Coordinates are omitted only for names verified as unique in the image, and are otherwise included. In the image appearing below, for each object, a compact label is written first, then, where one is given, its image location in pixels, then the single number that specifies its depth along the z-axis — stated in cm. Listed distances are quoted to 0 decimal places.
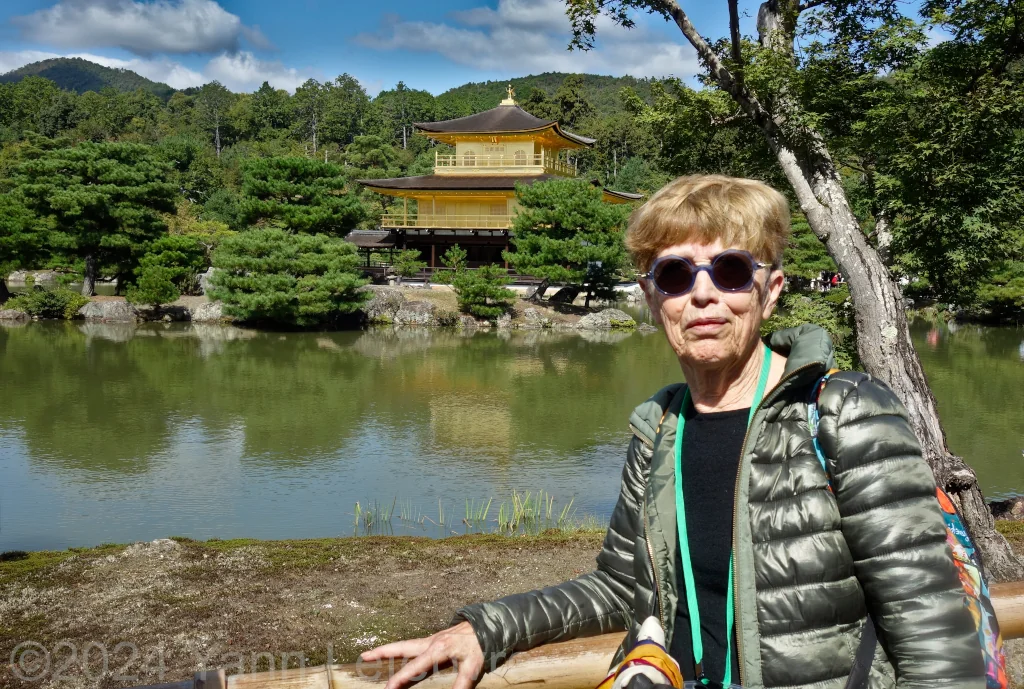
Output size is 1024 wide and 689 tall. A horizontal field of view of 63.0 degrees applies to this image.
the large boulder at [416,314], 1786
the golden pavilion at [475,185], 2184
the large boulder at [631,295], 2287
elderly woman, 90
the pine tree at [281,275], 1590
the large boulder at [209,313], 1761
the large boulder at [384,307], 1786
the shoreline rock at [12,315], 1719
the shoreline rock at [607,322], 1798
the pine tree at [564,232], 1761
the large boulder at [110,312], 1744
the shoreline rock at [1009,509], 567
